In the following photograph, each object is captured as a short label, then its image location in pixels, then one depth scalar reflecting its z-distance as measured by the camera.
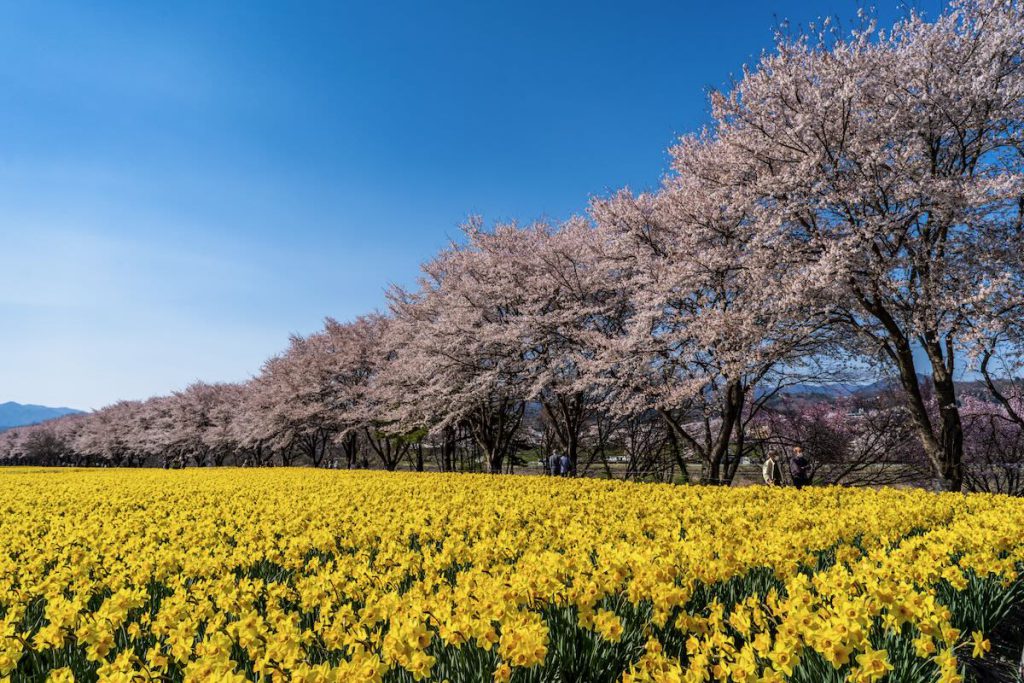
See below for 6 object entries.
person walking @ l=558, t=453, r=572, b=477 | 19.23
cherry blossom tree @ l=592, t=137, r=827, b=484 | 14.73
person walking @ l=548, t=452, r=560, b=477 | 19.28
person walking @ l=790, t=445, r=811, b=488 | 13.55
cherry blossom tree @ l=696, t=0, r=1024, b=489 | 12.10
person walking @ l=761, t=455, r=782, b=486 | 13.98
